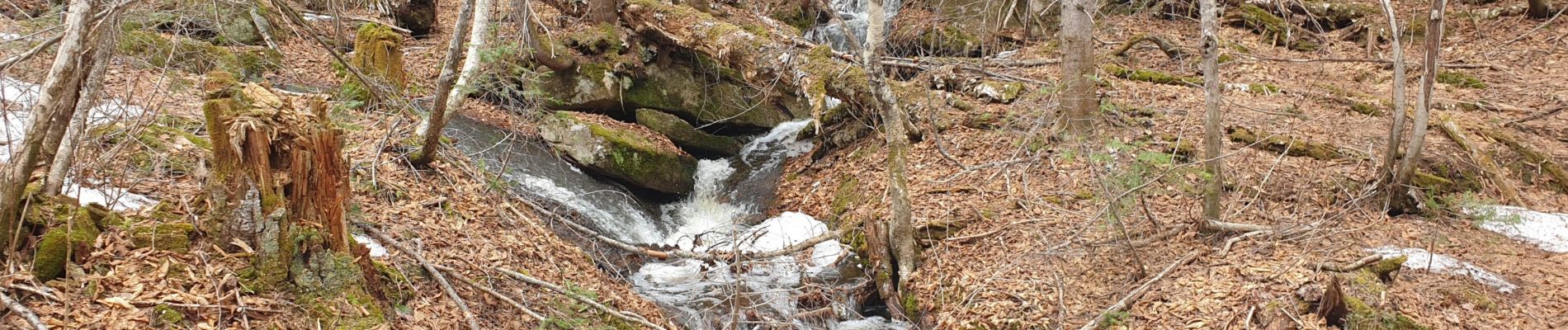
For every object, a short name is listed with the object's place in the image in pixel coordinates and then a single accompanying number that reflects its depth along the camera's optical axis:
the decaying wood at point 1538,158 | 7.28
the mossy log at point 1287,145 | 7.90
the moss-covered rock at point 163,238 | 4.09
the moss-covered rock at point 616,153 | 9.67
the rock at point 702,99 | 11.65
